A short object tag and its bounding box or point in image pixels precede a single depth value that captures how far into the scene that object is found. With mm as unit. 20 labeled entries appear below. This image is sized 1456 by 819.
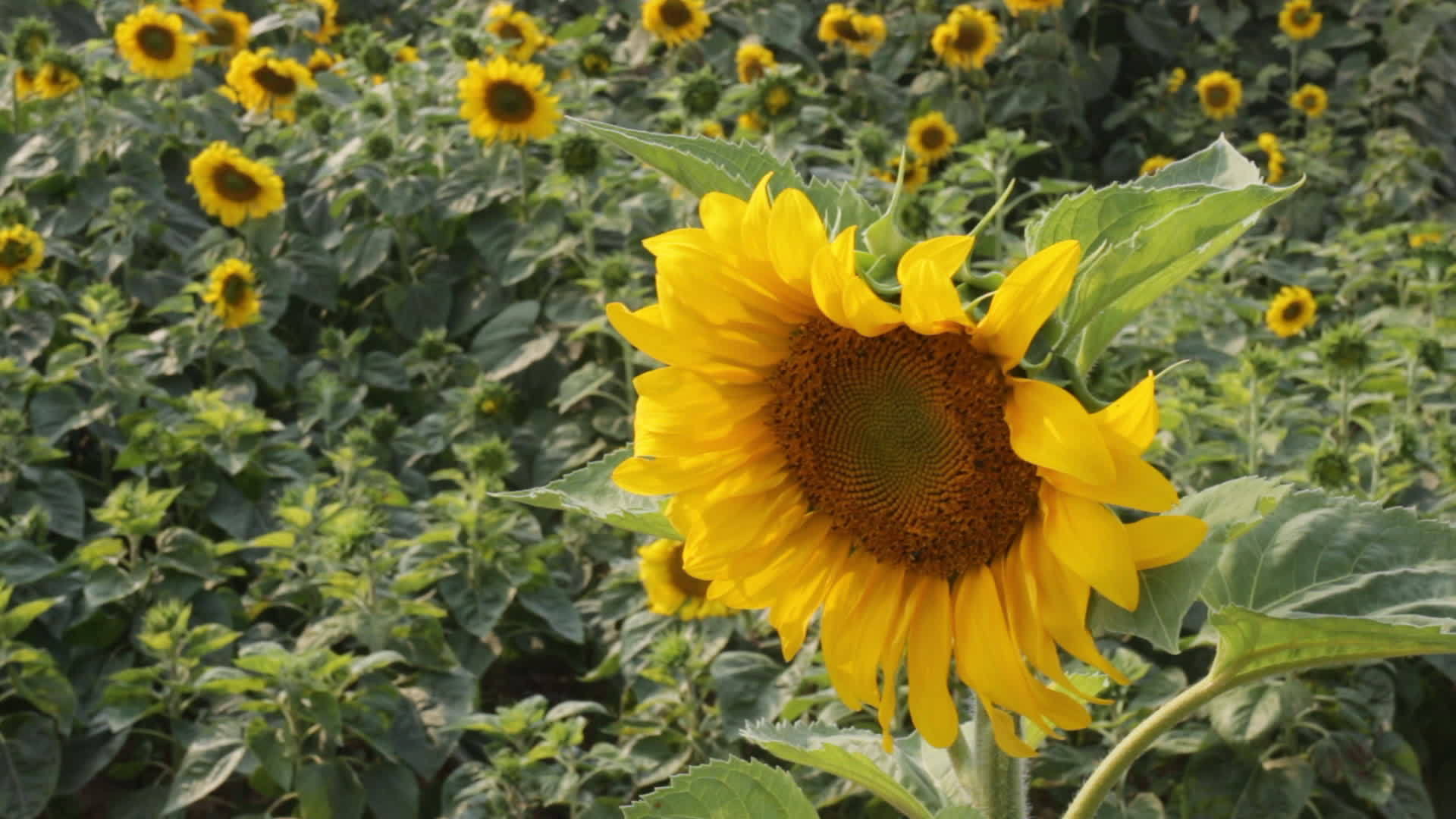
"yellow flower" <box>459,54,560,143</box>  3559
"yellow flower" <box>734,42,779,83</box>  4160
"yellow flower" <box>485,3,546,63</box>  4230
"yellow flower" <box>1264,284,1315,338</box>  3367
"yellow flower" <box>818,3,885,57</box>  4641
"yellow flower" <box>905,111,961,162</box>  4211
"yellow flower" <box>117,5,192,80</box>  4035
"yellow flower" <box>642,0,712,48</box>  4344
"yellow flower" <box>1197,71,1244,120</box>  5055
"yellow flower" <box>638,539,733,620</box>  2326
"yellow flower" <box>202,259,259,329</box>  3277
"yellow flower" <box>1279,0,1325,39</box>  5301
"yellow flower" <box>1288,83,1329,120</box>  5039
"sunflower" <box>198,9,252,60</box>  4797
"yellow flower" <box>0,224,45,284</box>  3168
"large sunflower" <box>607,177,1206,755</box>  710
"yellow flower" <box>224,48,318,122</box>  4180
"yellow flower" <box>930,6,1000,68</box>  4801
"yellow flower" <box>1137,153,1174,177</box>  4649
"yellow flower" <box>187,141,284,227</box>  3607
